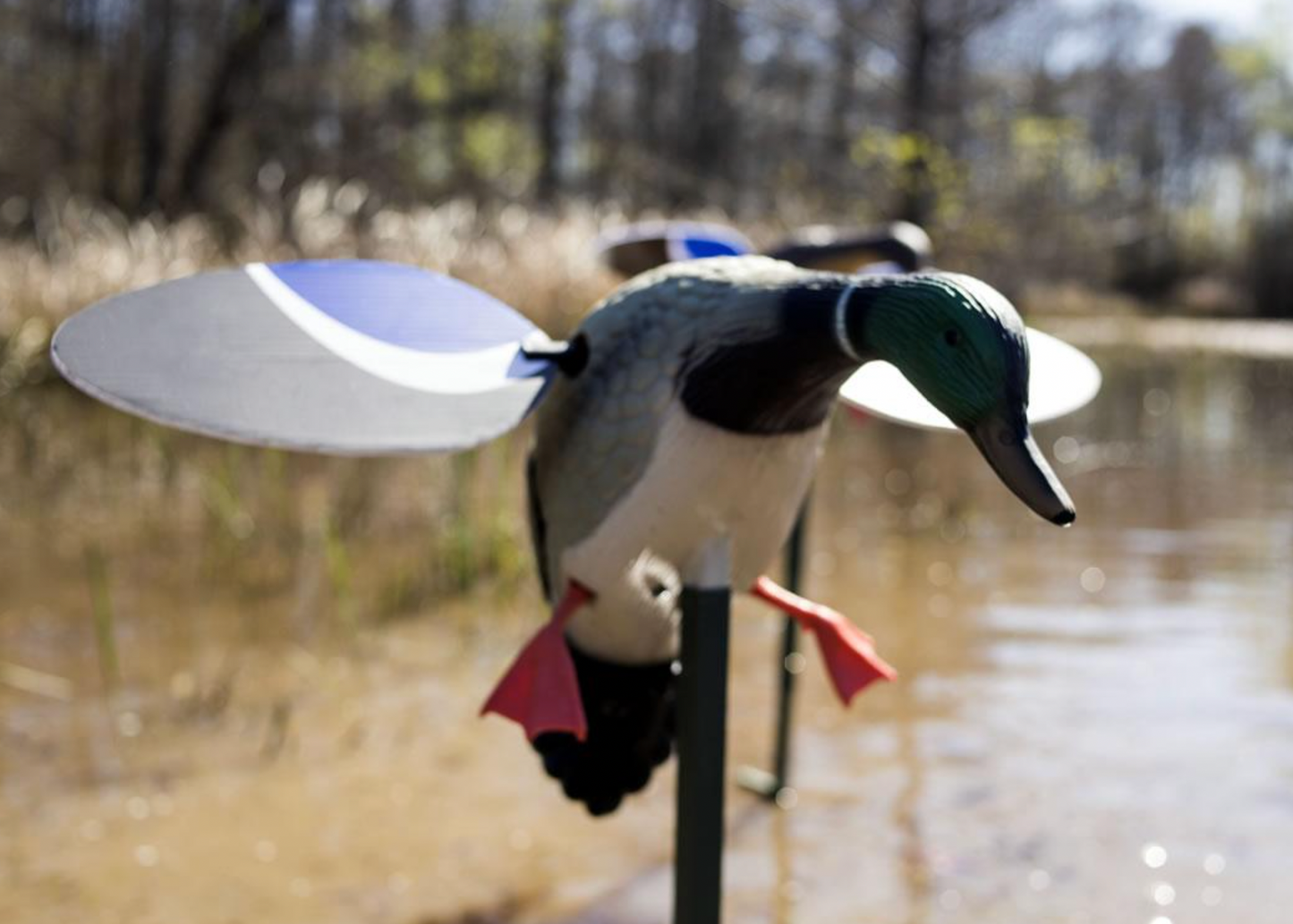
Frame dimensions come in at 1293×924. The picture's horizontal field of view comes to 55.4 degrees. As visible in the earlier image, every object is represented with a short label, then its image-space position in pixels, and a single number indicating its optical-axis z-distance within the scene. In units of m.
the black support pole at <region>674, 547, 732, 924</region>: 1.07
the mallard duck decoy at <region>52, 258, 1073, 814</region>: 0.87
